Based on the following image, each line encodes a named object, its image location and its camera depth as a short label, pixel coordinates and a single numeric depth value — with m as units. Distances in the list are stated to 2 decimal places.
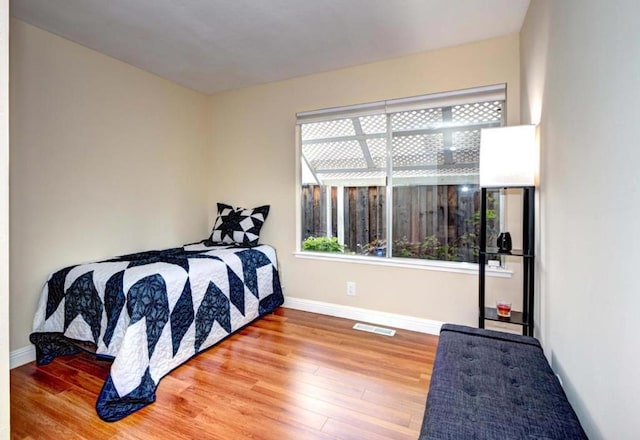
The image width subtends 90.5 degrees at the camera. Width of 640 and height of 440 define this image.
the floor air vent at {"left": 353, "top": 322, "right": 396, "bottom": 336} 2.67
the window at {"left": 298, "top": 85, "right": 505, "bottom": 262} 2.58
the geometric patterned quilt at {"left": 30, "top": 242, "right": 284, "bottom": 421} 1.75
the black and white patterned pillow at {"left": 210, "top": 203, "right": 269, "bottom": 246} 3.22
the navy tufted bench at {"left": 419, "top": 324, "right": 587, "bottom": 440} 0.94
